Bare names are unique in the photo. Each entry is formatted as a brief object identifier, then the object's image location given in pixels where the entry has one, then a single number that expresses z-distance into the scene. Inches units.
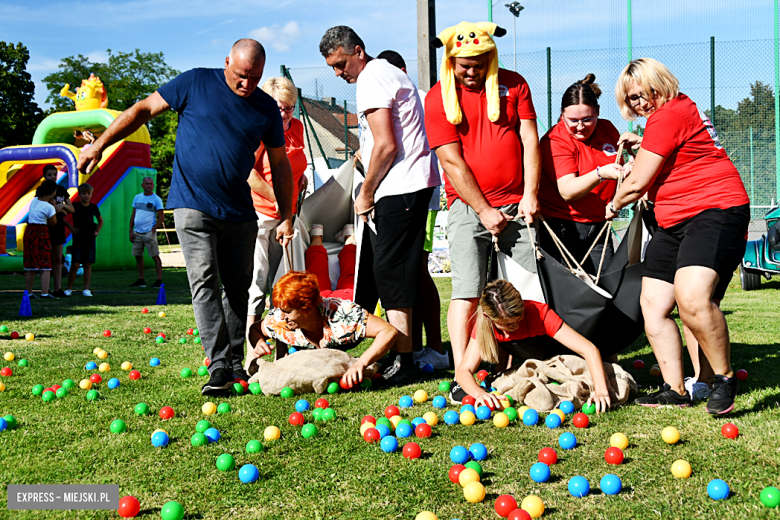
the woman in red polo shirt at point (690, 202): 135.5
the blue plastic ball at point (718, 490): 97.9
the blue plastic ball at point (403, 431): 131.4
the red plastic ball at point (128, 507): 95.3
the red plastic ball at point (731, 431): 123.7
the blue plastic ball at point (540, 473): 106.0
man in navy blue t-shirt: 161.2
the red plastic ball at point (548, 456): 114.0
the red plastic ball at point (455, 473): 107.2
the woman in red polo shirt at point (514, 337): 147.5
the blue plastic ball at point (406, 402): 155.5
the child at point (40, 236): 386.9
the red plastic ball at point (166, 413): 147.2
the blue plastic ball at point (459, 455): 115.6
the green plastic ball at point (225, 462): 113.4
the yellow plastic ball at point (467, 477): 104.3
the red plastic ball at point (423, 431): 132.2
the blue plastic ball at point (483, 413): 142.3
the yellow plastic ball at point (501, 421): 137.9
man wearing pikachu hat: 155.6
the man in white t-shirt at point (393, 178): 172.6
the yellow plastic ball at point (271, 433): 130.3
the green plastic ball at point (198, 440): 127.4
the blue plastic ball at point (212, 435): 129.5
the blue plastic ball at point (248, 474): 108.2
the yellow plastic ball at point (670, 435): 122.4
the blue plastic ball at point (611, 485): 101.3
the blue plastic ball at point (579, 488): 101.3
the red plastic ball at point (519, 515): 91.0
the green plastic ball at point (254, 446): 122.5
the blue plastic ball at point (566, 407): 144.6
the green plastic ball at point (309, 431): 131.7
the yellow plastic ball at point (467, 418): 140.9
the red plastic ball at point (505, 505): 94.7
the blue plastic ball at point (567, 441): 122.5
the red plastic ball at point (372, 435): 129.3
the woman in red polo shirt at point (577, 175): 166.4
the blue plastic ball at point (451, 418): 141.7
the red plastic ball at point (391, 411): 146.2
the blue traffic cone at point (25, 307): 312.4
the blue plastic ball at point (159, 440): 127.4
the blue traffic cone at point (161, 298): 362.3
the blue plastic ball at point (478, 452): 117.3
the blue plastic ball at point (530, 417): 139.4
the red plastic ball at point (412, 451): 119.0
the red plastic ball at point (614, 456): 113.9
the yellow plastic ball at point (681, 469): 106.3
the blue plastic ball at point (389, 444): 122.6
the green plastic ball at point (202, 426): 136.0
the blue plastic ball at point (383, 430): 131.0
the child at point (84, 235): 420.8
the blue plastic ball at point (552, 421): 135.8
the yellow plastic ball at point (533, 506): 94.4
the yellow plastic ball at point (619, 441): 121.4
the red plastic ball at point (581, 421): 135.9
